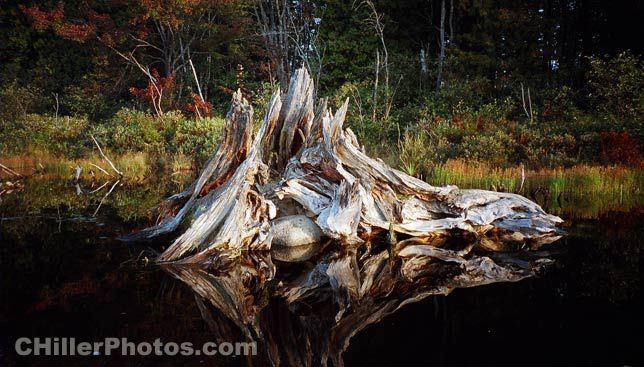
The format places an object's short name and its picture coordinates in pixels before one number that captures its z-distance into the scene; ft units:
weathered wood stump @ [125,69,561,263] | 21.22
